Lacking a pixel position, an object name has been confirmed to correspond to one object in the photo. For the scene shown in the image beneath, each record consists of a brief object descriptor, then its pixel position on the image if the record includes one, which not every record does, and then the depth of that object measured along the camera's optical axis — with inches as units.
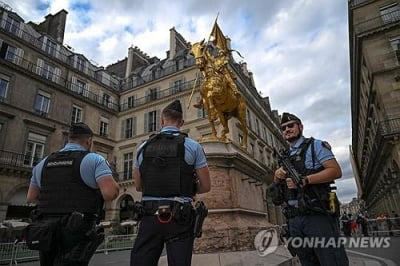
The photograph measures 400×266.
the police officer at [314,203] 89.3
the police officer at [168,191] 76.4
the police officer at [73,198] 85.3
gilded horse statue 240.5
